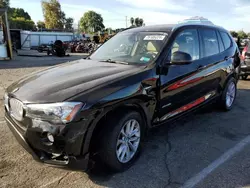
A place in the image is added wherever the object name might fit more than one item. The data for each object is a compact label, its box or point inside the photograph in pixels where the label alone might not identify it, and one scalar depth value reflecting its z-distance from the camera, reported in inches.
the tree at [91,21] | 3333.5
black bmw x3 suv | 79.8
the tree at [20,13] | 2894.0
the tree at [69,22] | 2681.9
